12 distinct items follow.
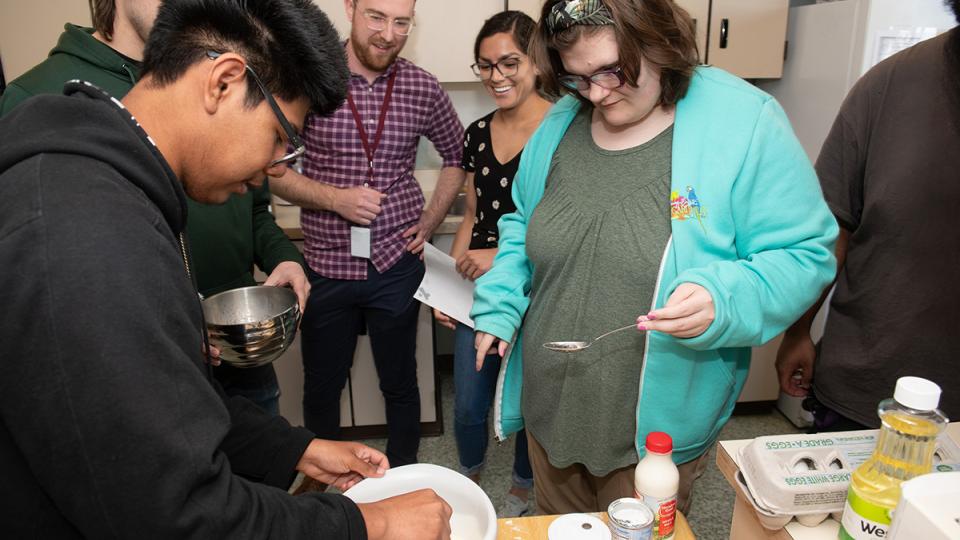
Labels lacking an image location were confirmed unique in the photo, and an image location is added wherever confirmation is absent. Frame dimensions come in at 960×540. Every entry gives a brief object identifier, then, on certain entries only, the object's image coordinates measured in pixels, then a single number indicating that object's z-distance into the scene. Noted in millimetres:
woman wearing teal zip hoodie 1056
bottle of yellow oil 688
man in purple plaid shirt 2025
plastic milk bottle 894
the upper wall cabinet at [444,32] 2646
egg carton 805
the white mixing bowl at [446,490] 934
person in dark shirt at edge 1146
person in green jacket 1334
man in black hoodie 516
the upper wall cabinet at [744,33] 2703
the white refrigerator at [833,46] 2148
